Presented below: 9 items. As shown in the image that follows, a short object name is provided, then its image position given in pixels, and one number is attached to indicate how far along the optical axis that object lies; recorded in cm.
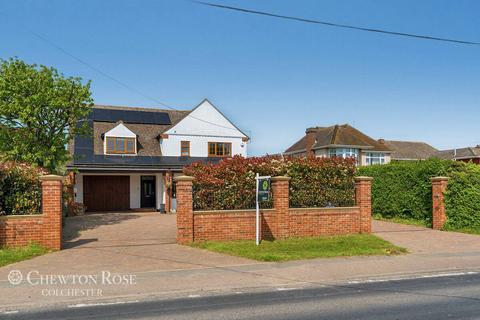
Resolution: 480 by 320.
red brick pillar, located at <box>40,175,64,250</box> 1154
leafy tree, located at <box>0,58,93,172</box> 1505
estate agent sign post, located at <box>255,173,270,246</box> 1259
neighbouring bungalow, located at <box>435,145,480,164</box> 5019
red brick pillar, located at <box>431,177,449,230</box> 1659
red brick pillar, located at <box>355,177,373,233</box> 1436
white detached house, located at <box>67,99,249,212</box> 2614
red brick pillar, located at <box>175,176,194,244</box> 1244
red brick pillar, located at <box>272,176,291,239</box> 1328
